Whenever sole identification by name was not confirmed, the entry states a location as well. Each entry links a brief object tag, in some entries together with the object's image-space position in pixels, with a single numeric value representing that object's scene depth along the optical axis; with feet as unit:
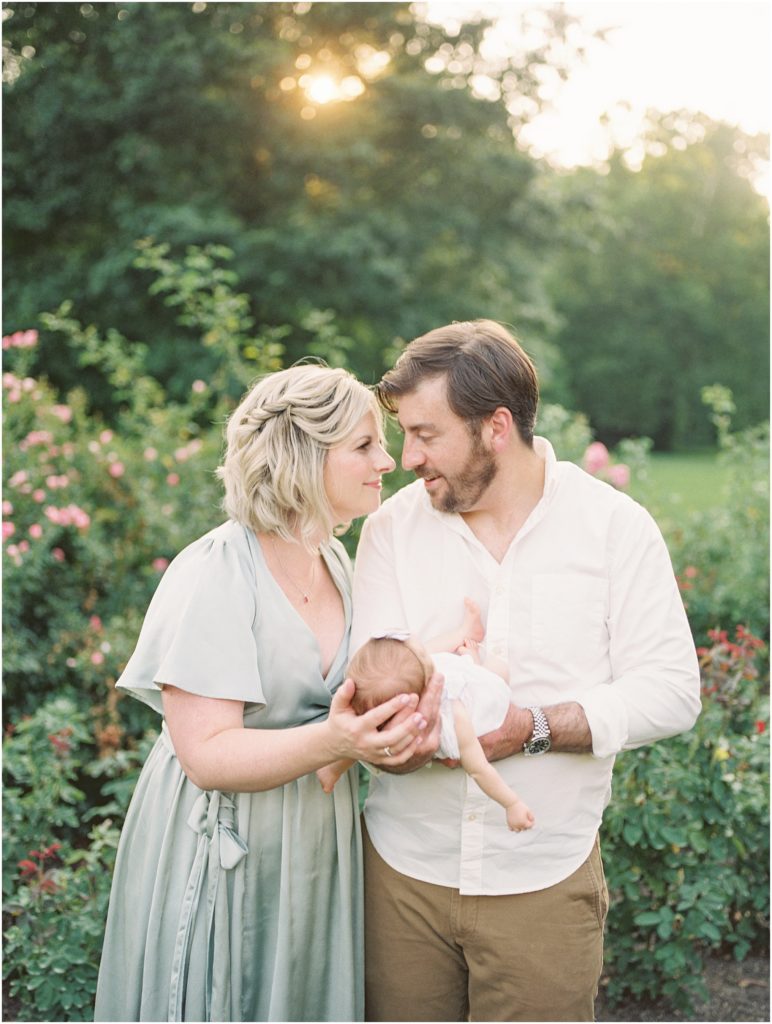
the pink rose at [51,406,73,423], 20.25
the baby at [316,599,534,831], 7.00
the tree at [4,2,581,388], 48.67
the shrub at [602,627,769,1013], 10.37
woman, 7.61
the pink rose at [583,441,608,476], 18.62
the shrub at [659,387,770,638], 18.43
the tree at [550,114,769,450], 121.29
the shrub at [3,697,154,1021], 9.82
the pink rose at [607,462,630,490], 19.06
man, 7.56
